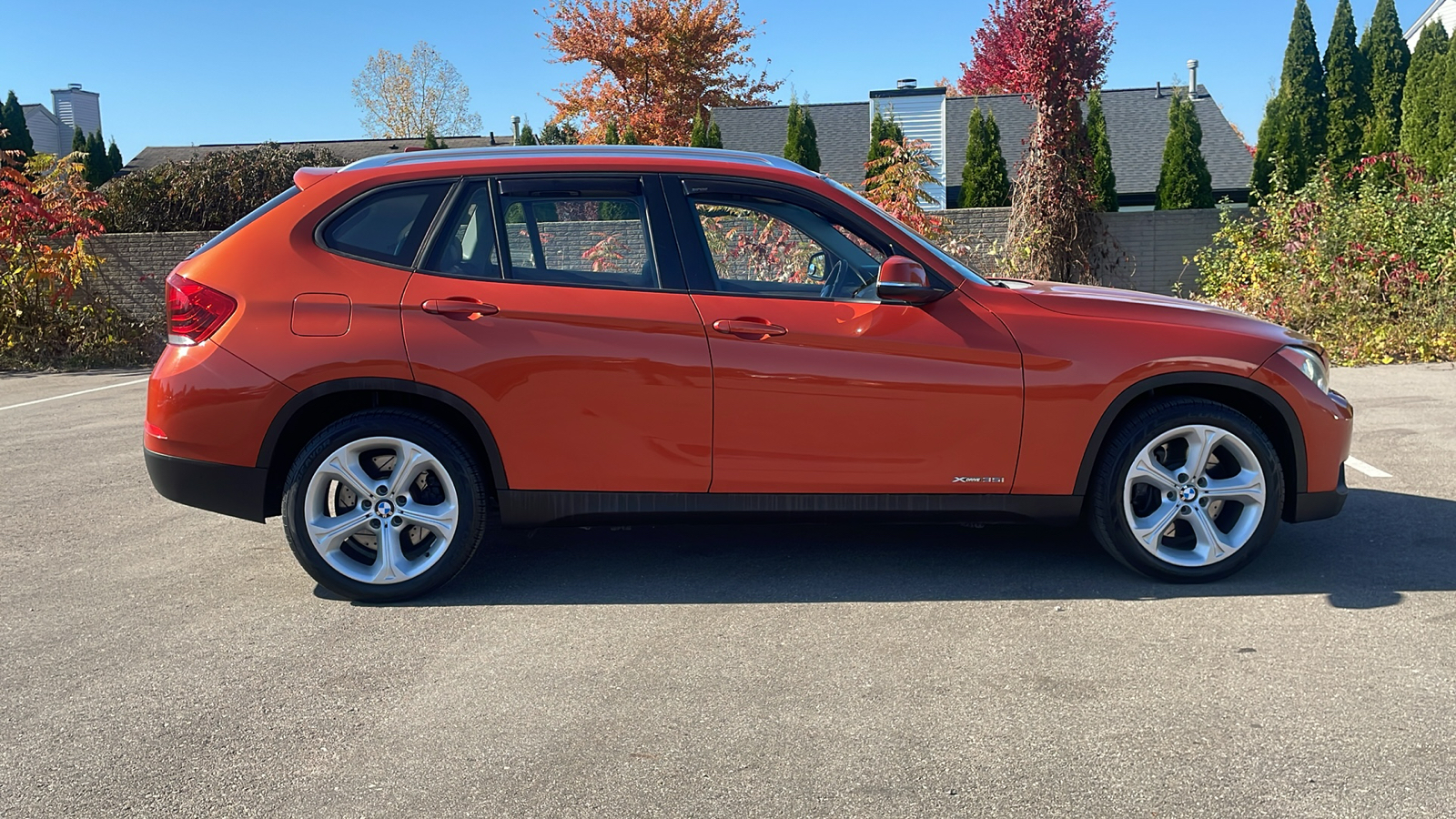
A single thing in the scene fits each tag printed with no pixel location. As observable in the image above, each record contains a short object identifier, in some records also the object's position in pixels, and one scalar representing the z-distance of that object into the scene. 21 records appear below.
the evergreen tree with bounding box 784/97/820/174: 22.70
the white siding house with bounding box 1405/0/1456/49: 37.81
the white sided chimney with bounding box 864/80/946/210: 30.31
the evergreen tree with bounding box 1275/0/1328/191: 20.03
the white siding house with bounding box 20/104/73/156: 60.34
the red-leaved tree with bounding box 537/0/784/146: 41.38
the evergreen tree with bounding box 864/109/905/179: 20.80
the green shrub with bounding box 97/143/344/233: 19.88
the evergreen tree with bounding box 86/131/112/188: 36.50
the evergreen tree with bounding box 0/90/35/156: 37.69
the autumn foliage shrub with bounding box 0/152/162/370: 14.18
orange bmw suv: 4.51
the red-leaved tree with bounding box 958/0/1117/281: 14.13
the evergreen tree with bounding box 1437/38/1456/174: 14.66
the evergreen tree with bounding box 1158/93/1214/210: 19.44
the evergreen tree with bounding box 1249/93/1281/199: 19.78
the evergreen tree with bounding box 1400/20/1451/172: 14.98
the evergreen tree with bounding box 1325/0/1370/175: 20.00
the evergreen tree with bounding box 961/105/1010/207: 21.34
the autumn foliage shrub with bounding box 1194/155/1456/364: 11.30
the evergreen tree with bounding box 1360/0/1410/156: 19.64
